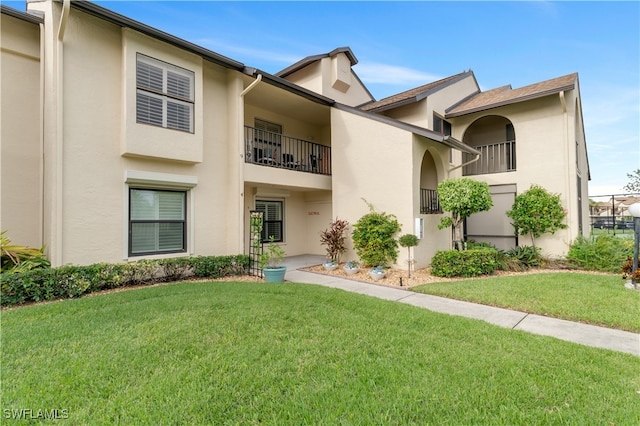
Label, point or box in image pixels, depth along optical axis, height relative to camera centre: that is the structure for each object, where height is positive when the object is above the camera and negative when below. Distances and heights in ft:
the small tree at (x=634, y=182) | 81.99 +9.91
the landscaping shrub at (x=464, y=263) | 30.19 -4.57
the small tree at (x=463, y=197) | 31.40 +2.34
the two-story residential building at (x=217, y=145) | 23.36 +8.03
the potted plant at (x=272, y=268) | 27.25 -4.50
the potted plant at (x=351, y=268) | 32.45 -5.29
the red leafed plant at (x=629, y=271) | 24.29 -4.58
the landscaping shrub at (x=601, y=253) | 31.45 -3.81
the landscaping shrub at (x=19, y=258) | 20.81 -2.58
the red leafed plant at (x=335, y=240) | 36.29 -2.51
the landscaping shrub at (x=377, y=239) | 33.58 -2.26
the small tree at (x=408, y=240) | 30.22 -2.16
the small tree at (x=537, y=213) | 36.24 +0.69
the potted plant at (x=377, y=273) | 30.53 -5.54
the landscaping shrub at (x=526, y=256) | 34.83 -4.46
